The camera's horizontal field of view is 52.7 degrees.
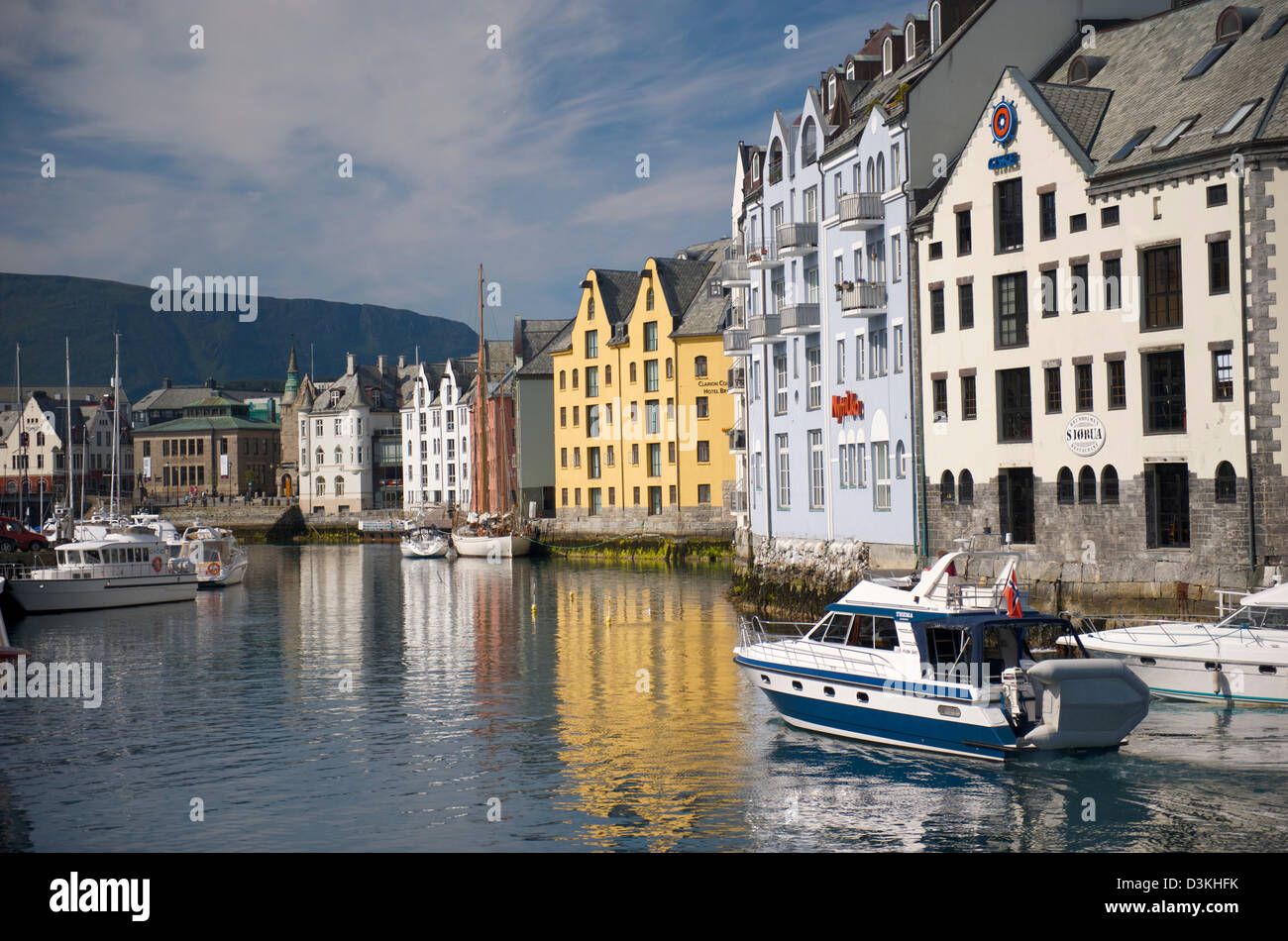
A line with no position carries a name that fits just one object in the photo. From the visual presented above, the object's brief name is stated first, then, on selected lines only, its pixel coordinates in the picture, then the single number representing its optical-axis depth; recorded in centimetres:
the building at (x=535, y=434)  12900
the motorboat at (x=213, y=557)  8644
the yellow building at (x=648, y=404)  10481
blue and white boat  2608
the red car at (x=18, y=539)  8581
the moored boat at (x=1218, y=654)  3173
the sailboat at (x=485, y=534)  11200
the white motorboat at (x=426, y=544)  11819
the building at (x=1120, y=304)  3756
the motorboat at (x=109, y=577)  6712
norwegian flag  2889
